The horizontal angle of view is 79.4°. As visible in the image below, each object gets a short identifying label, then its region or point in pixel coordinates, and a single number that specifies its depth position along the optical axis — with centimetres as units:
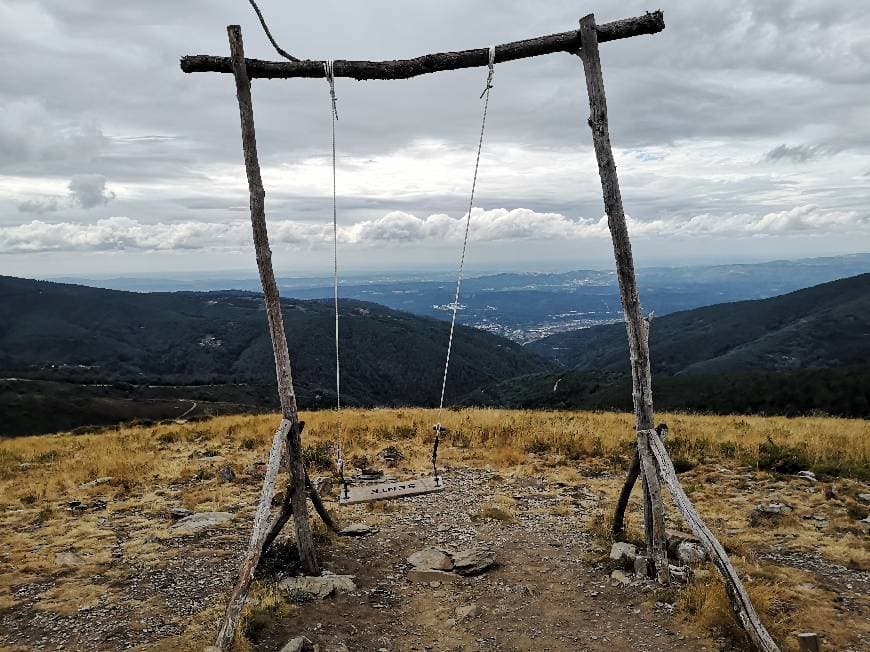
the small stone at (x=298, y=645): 538
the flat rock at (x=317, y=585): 676
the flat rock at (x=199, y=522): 911
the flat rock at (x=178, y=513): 982
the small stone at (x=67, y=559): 783
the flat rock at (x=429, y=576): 736
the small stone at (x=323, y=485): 1092
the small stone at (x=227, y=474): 1205
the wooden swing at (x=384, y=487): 765
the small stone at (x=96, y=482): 1191
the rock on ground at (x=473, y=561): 746
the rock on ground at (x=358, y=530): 883
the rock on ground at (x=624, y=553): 732
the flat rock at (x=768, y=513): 880
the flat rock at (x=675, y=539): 743
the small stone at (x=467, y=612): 639
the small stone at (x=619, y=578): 692
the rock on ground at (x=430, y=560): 764
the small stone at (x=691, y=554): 713
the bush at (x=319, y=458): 1276
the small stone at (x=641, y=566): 696
